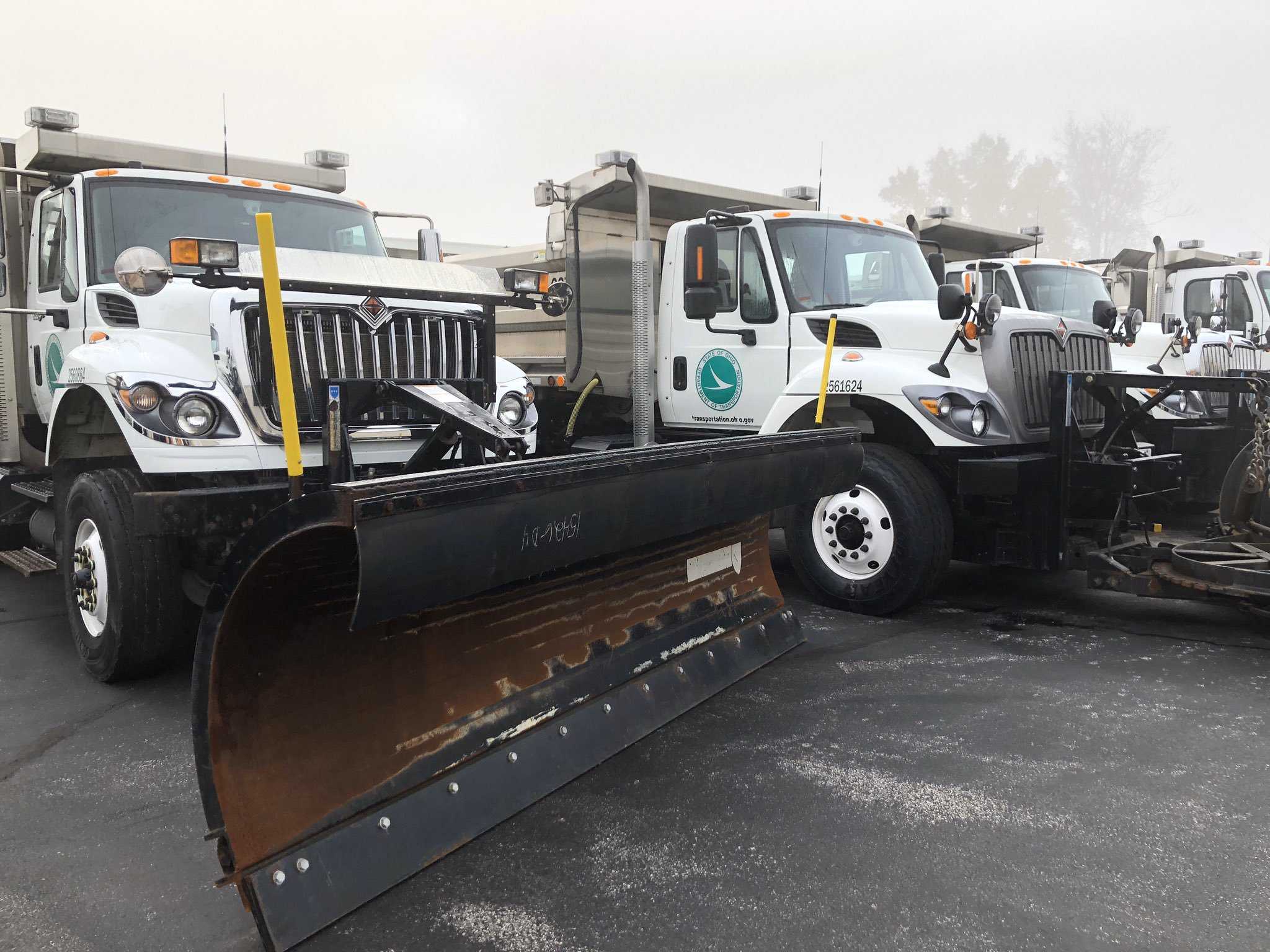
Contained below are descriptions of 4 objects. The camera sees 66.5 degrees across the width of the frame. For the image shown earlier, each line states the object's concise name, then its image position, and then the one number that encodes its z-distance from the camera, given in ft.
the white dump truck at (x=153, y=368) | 13.84
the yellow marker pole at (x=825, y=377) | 17.04
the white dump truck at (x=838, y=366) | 18.01
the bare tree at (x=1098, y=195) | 173.37
